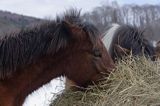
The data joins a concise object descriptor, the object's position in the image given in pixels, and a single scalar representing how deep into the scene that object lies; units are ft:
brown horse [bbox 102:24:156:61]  13.60
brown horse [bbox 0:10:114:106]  10.73
